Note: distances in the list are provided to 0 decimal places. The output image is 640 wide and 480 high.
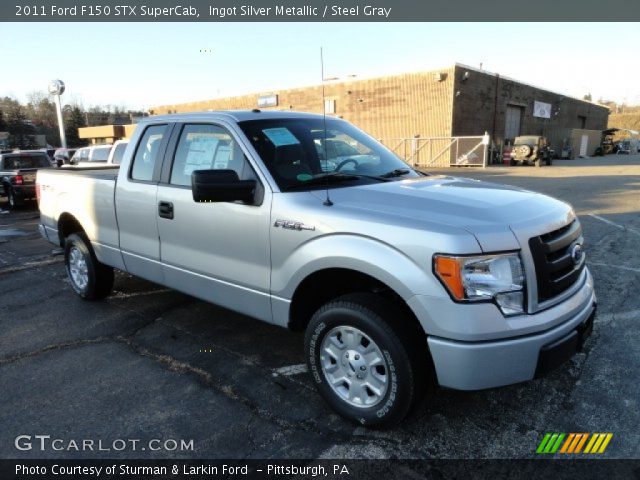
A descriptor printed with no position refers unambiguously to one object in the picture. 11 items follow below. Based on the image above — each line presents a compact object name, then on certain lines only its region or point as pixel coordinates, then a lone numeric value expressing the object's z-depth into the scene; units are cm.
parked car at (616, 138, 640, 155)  4941
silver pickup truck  232
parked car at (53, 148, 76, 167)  2275
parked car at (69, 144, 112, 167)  1586
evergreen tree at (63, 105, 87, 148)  6894
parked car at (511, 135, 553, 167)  2747
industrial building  2838
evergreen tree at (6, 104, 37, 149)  6297
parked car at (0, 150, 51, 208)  1362
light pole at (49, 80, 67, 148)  2922
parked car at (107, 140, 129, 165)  1020
